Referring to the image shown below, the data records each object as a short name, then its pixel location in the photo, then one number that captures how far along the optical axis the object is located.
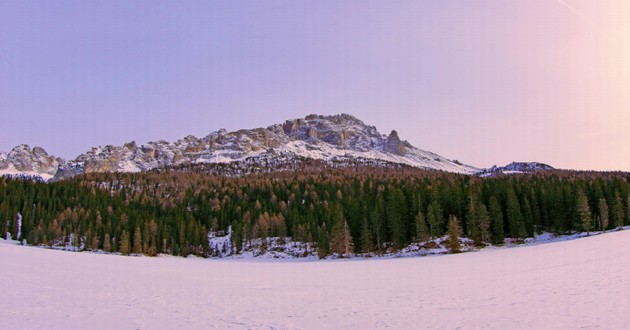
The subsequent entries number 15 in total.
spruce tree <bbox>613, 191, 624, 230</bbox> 81.00
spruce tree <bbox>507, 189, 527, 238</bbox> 79.38
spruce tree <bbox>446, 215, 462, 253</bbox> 70.34
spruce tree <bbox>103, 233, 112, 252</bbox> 91.54
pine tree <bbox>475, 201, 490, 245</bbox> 76.56
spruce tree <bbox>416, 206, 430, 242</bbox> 79.56
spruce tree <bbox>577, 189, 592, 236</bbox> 76.86
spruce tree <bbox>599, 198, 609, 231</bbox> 79.52
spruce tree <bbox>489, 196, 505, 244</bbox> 78.56
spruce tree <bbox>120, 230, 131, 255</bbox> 88.44
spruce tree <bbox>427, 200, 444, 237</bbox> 80.38
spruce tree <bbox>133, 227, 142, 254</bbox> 91.07
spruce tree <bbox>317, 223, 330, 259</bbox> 82.25
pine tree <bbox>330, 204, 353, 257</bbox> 80.81
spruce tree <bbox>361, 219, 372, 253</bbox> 82.25
